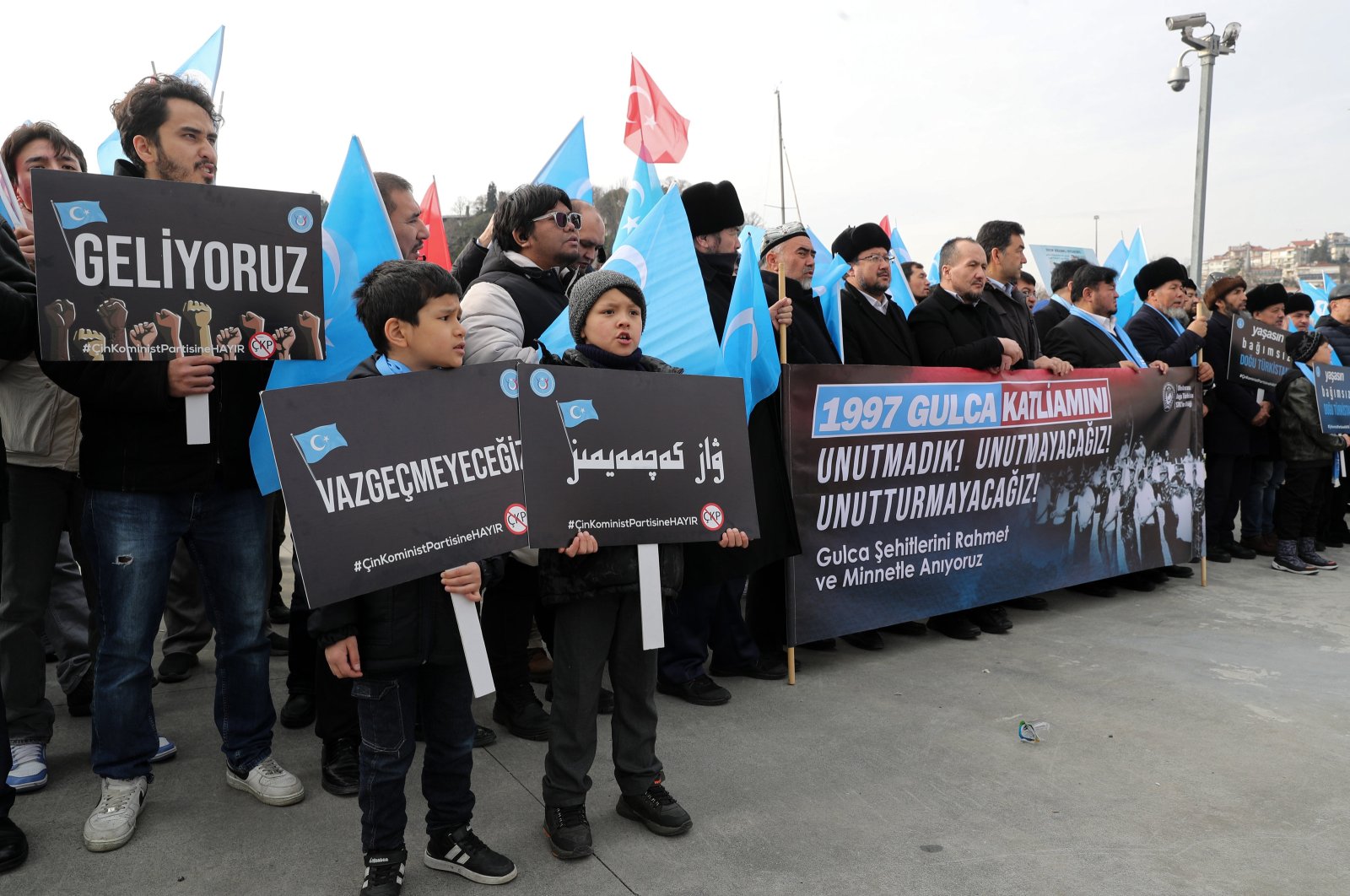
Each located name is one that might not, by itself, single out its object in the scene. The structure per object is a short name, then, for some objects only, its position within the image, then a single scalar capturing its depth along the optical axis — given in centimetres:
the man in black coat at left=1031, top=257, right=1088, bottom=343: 711
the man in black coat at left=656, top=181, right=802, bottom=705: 427
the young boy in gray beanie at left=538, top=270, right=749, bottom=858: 294
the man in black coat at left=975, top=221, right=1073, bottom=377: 592
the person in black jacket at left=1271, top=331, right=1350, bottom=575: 725
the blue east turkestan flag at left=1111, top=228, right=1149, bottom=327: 970
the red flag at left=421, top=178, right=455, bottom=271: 690
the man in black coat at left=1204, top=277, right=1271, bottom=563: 734
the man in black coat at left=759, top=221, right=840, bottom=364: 491
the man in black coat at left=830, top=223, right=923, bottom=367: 539
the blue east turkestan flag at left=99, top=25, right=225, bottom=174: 543
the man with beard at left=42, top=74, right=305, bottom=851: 289
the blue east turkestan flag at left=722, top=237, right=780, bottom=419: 426
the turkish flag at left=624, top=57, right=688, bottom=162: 827
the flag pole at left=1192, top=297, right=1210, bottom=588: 660
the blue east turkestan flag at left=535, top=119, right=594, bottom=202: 666
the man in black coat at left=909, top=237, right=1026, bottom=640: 534
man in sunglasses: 372
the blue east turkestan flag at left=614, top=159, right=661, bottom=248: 622
